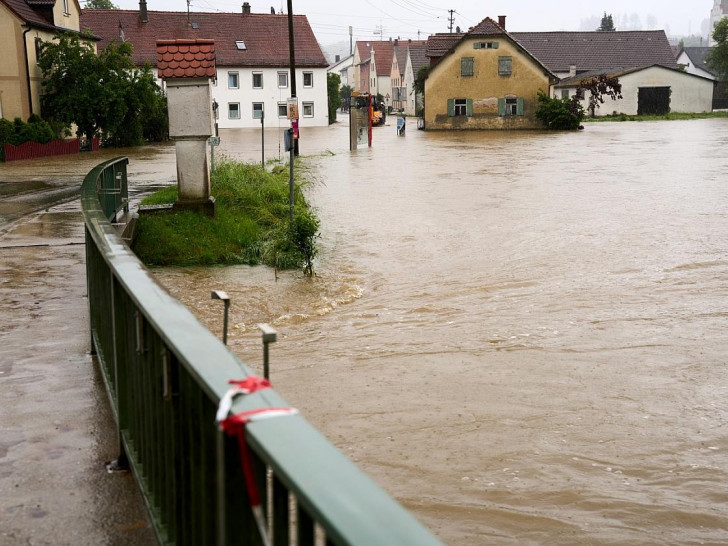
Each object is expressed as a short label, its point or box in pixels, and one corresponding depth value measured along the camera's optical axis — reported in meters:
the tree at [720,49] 79.25
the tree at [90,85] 38.84
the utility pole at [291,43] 37.29
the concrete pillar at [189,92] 13.45
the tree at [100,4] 91.56
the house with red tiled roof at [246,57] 68.81
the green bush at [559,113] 56.75
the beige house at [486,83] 59.25
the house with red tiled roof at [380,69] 114.22
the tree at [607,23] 126.75
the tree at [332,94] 75.81
